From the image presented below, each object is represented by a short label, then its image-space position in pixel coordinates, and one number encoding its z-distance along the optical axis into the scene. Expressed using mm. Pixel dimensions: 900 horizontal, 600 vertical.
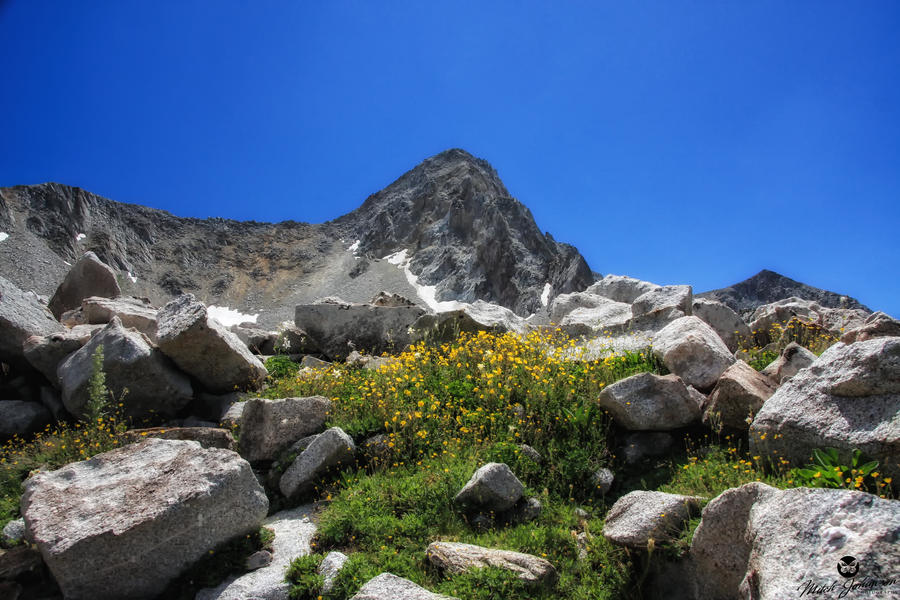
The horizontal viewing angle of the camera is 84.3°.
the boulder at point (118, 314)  13836
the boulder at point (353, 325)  15234
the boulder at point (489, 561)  5223
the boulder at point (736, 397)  6969
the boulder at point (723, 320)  13078
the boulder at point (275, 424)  8625
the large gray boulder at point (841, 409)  5189
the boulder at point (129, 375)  10086
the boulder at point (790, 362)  7539
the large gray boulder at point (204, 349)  10477
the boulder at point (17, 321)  11617
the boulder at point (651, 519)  5234
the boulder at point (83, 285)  19734
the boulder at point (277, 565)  5445
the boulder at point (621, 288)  15852
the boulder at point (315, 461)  7828
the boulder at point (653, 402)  7402
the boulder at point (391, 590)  4863
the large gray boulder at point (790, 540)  3332
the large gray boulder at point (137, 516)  5633
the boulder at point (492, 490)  6516
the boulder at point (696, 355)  8336
